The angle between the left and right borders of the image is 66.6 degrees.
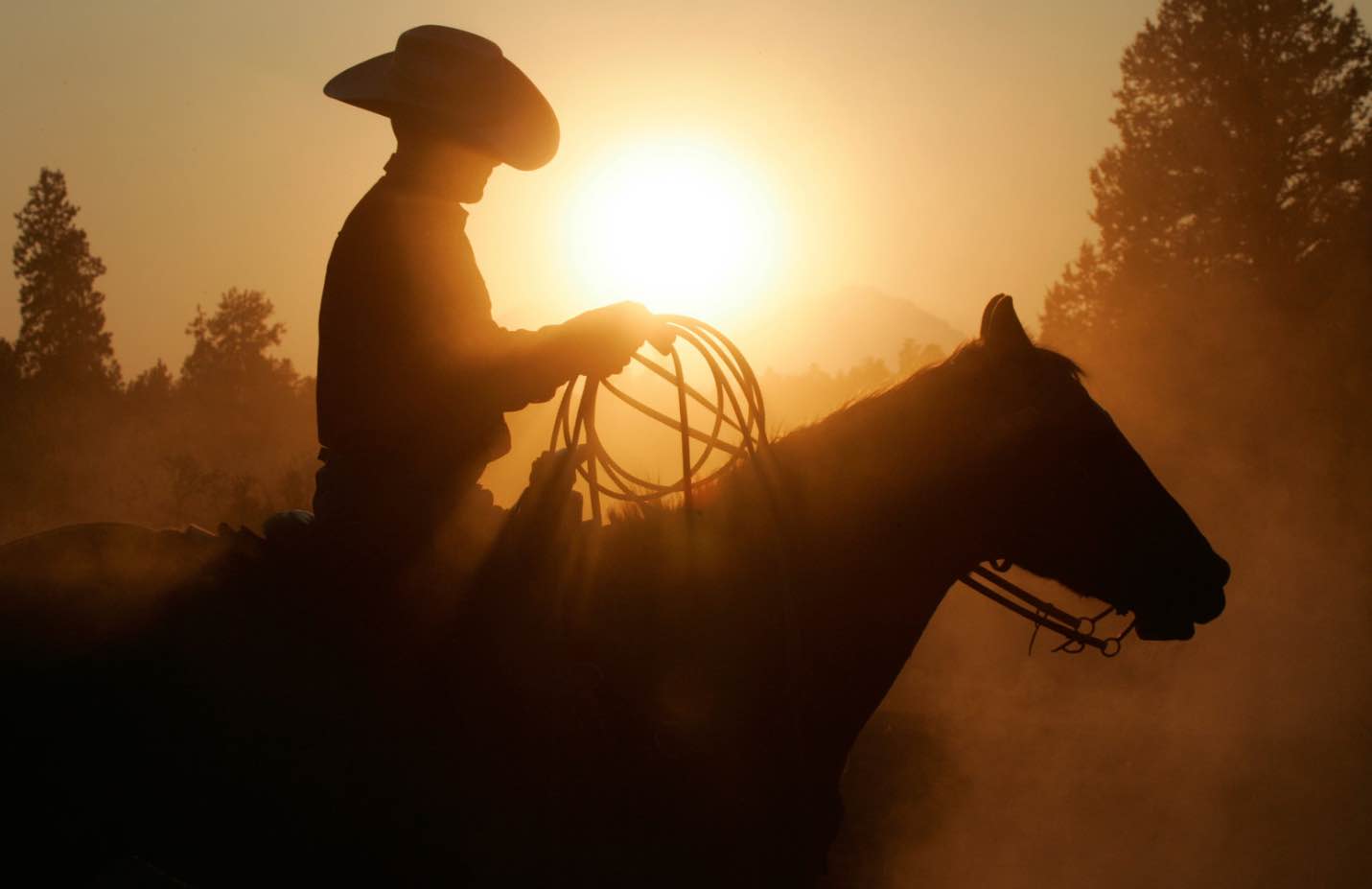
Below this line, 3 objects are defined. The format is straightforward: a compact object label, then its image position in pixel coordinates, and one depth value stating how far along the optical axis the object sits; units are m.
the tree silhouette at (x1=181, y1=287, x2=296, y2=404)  73.81
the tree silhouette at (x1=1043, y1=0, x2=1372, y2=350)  28.08
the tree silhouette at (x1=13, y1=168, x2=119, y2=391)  57.78
